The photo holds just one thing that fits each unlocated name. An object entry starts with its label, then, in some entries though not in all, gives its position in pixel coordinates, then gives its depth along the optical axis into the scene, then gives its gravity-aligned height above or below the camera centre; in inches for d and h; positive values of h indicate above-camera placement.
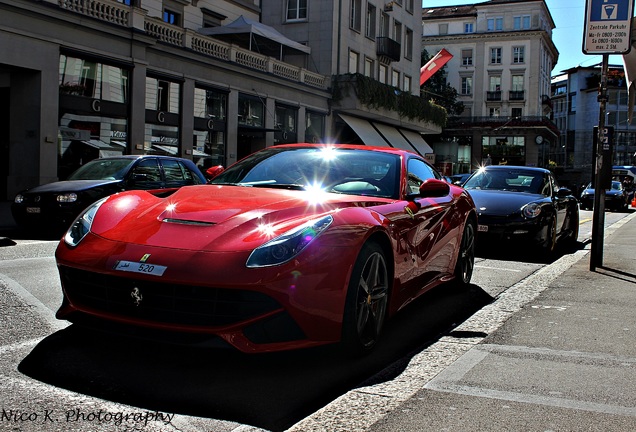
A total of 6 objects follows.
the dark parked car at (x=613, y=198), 1289.4 -22.6
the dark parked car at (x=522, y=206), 389.1 -13.4
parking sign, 338.0 +82.2
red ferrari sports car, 133.0 -19.4
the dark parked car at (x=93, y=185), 443.8 -11.5
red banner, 1688.0 +301.3
